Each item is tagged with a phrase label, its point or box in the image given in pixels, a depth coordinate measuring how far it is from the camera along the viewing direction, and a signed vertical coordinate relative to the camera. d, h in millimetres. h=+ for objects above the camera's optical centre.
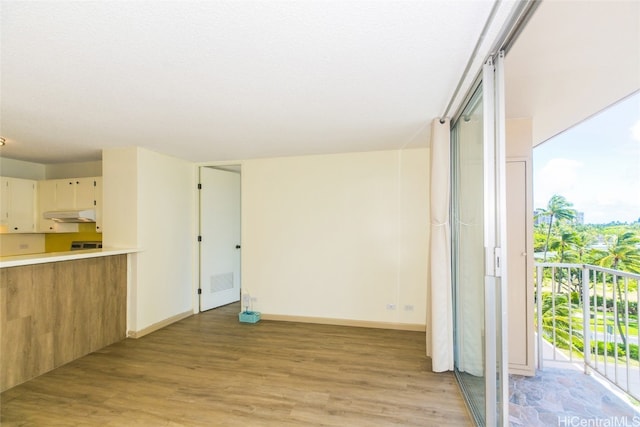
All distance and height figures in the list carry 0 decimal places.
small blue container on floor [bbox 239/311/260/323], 4148 -1451
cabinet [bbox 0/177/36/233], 4109 +152
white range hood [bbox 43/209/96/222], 4035 +8
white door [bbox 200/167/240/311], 4719 -369
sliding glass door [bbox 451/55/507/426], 1652 -243
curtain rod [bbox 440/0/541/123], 1245 +913
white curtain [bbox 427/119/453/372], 2695 -379
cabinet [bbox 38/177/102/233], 4109 +263
